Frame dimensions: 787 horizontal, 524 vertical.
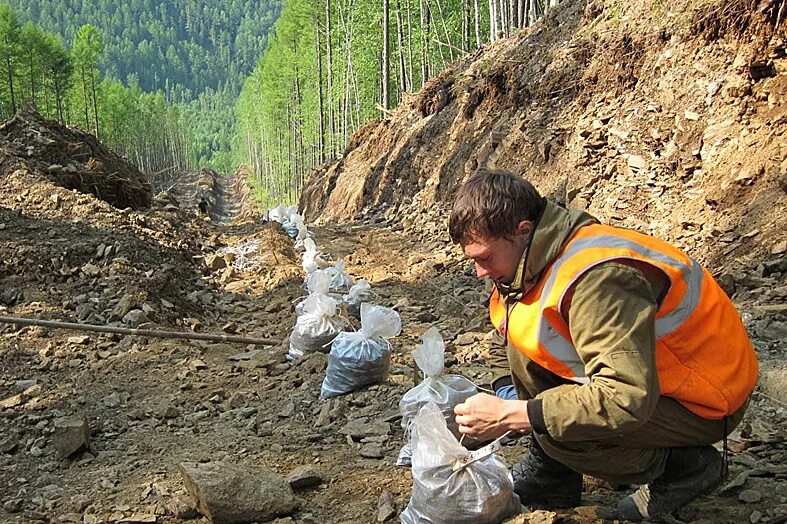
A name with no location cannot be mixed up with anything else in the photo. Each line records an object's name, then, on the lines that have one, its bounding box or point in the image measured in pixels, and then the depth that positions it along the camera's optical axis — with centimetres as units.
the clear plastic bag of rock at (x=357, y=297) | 666
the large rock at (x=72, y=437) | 410
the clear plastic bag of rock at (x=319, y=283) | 551
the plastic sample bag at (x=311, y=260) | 866
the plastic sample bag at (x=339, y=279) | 759
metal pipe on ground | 586
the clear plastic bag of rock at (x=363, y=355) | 452
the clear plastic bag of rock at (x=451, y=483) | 241
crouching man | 191
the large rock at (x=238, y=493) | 293
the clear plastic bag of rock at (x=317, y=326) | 543
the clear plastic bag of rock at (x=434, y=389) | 331
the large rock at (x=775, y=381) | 341
